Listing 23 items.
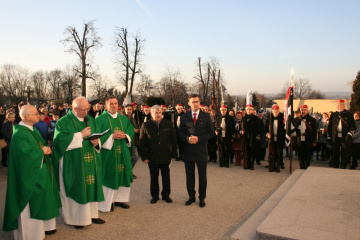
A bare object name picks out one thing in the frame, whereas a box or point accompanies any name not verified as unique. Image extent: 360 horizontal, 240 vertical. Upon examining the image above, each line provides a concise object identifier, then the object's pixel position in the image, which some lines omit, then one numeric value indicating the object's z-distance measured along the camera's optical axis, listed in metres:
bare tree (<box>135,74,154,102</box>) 47.69
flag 8.43
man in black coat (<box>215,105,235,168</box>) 9.68
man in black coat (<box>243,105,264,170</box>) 9.30
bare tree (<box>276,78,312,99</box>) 79.25
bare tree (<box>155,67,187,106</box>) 47.69
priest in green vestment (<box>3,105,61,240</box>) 4.02
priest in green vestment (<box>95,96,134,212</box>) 5.42
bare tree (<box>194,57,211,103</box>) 44.03
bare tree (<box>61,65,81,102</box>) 60.08
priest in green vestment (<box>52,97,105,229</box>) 4.56
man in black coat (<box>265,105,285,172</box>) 8.90
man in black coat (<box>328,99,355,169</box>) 8.85
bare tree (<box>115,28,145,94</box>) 31.33
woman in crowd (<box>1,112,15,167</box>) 8.85
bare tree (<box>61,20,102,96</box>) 27.94
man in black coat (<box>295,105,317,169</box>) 8.96
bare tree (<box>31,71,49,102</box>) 72.88
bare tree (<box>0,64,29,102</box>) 63.83
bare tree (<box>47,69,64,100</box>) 74.00
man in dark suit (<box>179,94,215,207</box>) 5.71
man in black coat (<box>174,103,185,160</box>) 10.66
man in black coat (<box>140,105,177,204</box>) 5.84
